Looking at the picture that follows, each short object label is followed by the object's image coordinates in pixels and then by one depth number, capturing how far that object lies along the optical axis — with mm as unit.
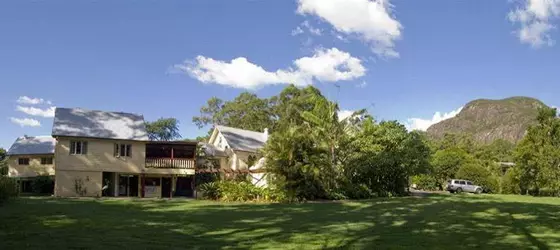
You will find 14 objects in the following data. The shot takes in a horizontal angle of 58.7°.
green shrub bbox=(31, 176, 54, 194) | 37406
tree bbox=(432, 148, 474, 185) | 51312
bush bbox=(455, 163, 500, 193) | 47475
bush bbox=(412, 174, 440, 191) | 51188
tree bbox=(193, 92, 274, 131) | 62344
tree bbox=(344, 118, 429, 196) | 32188
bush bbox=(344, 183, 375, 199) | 29797
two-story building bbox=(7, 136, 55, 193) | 42031
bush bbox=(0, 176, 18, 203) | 20453
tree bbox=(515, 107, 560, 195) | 39000
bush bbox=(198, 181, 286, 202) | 26844
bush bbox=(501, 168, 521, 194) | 42638
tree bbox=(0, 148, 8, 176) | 43794
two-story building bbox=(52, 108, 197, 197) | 32750
